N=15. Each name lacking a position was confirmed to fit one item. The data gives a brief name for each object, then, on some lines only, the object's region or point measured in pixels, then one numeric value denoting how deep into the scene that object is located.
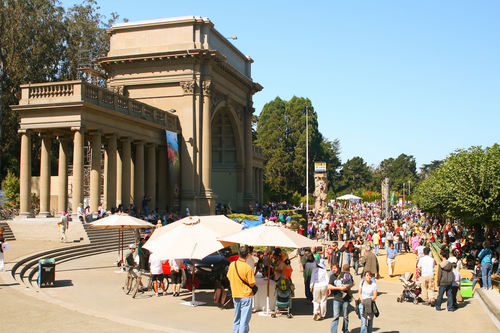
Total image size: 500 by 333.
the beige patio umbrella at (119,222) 19.59
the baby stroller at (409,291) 15.77
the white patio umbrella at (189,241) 13.38
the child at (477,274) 18.90
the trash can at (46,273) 15.53
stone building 29.20
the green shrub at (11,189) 39.92
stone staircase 17.20
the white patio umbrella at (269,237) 12.71
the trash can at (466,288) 16.50
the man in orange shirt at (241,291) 9.70
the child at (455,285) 14.98
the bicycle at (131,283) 14.85
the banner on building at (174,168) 38.62
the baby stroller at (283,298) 13.16
